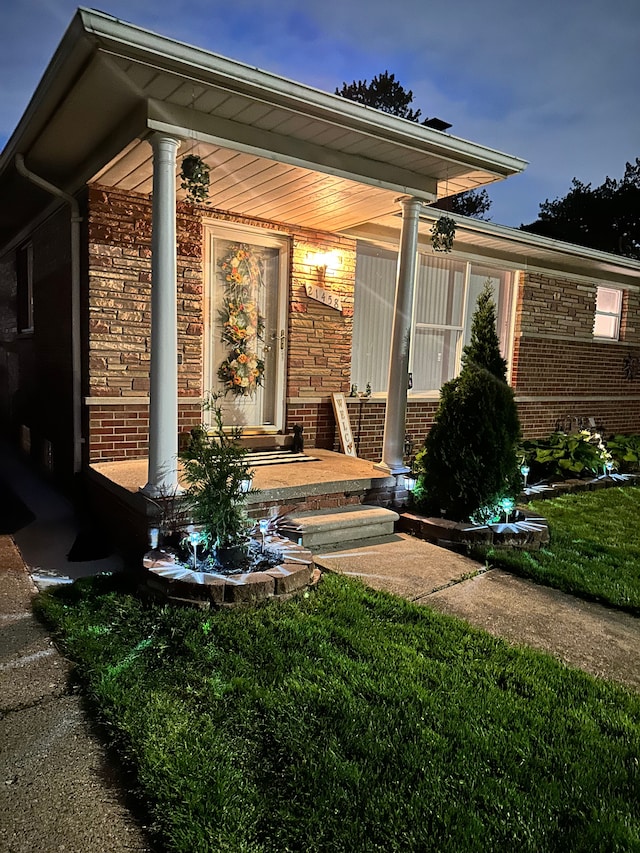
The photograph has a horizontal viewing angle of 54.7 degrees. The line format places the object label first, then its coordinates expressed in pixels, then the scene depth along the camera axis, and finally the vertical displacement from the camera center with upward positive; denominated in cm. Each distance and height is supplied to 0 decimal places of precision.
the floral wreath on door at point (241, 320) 618 +43
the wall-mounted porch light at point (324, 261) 658 +112
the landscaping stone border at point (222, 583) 345 -125
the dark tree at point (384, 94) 2425 +1080
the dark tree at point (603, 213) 2562 +701
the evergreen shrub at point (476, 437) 506 -53
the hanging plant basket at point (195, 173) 400 +121
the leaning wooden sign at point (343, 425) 675 -63
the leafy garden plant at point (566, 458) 757 -101
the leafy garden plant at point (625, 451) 852 -103
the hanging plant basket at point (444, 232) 552 +124
